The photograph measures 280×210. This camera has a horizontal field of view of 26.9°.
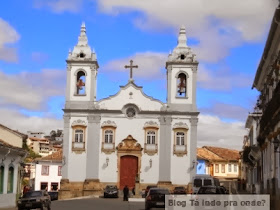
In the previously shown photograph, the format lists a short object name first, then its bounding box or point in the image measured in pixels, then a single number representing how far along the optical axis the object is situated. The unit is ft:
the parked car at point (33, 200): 94.38
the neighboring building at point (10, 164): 106.32
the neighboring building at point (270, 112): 76.43
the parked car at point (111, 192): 163.32
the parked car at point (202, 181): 138.08
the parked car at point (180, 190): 163.32
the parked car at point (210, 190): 95.68
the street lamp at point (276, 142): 75.94
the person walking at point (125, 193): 152.56
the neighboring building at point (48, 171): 236.84
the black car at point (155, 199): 101.71
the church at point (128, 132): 178.40
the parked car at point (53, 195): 166.78
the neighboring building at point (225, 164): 273.42
